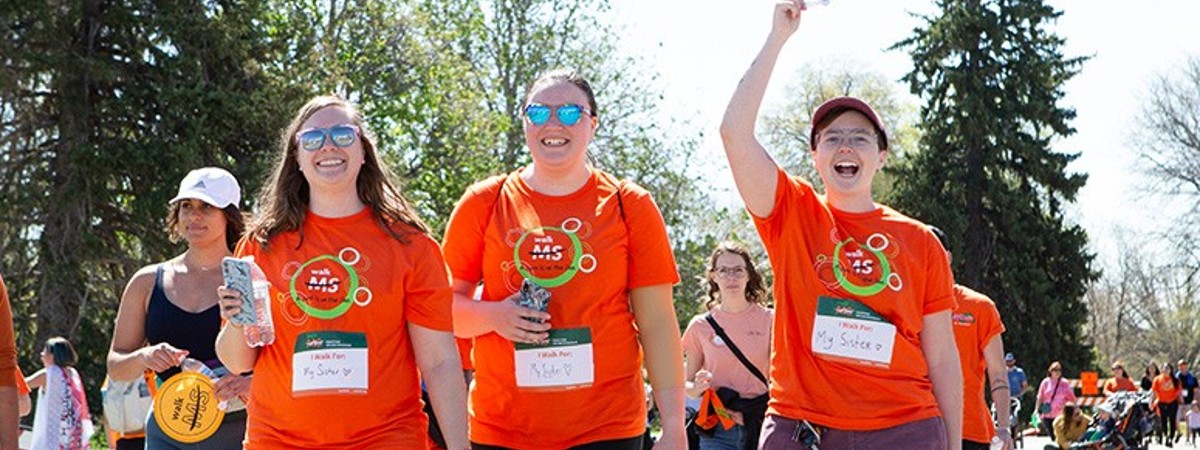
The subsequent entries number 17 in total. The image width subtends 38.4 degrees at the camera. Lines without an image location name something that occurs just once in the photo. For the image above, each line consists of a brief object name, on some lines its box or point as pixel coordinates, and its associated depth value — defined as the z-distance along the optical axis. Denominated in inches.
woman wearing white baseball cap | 270.2
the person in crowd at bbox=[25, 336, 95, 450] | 518.3
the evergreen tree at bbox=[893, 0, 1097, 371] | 1892.2
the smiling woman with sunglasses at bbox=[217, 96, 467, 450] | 199.2
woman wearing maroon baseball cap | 224.2
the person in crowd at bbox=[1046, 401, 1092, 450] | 904.3
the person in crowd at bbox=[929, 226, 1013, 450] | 366.0
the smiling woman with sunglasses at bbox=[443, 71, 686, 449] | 216.2
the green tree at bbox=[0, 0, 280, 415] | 1131.9
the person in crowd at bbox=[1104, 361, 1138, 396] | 1393.9
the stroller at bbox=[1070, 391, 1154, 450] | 900.6
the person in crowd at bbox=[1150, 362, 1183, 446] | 1430.9
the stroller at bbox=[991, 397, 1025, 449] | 1188.7
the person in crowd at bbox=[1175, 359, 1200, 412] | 1532.2
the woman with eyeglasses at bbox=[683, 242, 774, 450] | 384.5
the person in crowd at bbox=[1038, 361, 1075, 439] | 1334.9
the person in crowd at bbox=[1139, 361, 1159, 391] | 1537.4
